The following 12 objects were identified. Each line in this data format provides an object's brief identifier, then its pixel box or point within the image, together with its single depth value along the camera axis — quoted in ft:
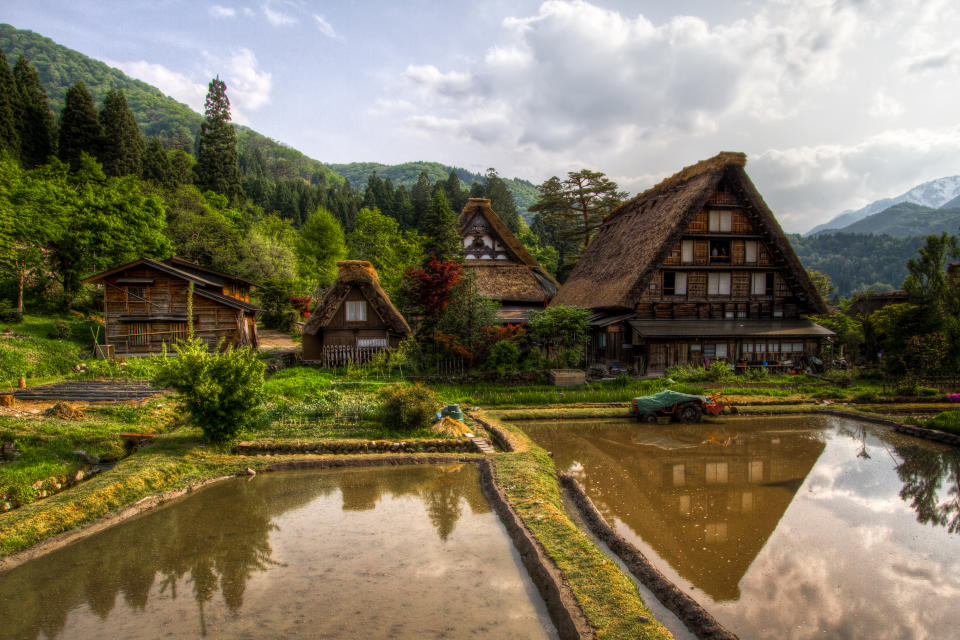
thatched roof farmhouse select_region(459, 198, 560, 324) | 97.45
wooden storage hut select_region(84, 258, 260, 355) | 74.38
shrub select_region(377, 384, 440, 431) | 41.09
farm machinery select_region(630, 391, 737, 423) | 49.16
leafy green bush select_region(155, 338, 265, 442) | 33.32
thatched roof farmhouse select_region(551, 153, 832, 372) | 73.00
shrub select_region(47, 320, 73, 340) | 74.38
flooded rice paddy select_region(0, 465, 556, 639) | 16.65
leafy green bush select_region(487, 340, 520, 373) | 62.59
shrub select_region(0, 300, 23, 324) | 73.04
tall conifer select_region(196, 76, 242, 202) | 167.63
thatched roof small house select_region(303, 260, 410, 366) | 73.77
